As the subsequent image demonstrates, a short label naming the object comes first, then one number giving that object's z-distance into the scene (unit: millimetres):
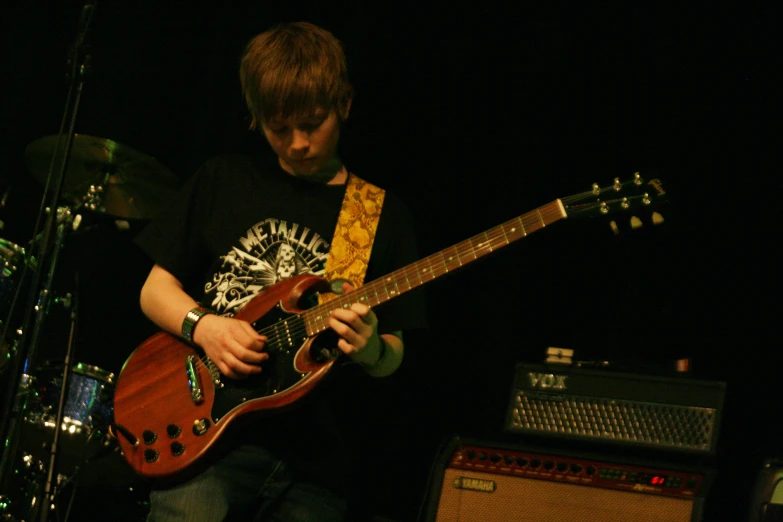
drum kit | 3338
